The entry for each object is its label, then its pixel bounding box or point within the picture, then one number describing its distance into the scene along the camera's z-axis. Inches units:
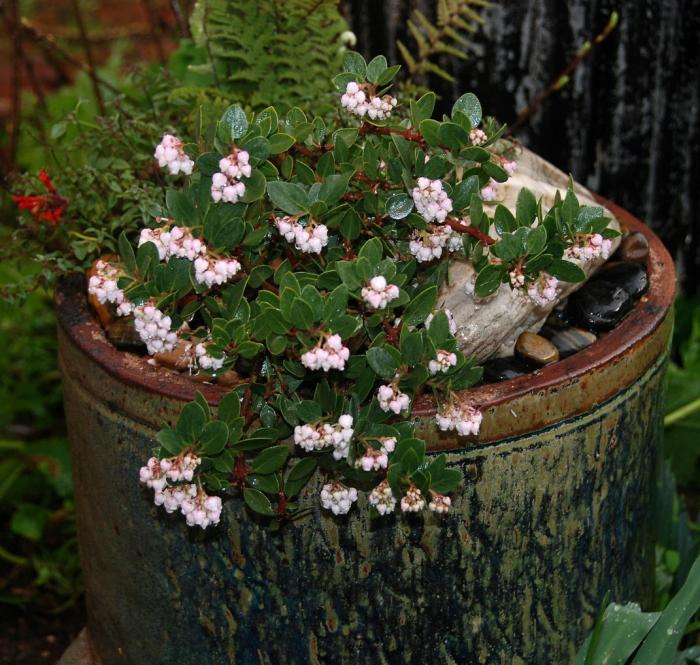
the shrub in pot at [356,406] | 48.1
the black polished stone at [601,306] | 53.1
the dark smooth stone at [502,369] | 51.5
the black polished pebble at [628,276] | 54.0
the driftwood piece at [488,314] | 51.5
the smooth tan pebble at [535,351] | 51.9
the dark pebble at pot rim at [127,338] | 52.6
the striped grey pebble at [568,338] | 52.5
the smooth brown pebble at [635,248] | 56.0
